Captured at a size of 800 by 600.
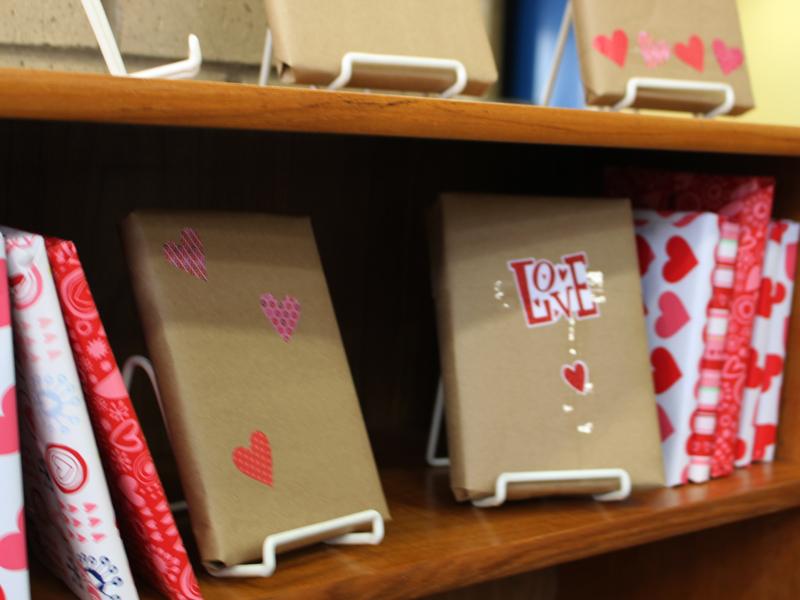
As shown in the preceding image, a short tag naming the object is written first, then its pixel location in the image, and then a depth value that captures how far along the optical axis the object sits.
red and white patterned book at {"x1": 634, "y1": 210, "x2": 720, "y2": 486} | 1.09
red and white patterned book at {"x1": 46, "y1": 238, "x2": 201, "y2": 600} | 0.68
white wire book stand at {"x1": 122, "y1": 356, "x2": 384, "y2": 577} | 0.80
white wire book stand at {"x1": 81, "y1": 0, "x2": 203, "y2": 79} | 0.73
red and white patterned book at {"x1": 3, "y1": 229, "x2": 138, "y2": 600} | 0.66
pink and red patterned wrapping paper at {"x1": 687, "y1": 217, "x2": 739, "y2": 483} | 1.09
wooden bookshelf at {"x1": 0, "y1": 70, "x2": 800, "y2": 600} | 0.76
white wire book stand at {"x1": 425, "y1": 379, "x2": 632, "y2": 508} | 0.97
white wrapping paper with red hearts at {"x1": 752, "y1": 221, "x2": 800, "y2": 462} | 1.15
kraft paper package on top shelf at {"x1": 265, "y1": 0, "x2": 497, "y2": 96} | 0.84
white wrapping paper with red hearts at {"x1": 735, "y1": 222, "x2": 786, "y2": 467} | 1.15
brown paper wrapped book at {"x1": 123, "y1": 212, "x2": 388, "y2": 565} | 0.79
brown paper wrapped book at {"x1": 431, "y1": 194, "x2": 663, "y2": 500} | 0.98
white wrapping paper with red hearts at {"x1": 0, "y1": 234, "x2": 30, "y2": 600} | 0.64
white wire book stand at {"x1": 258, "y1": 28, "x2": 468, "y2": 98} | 0.85
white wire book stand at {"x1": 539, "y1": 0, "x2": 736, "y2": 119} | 1.01
